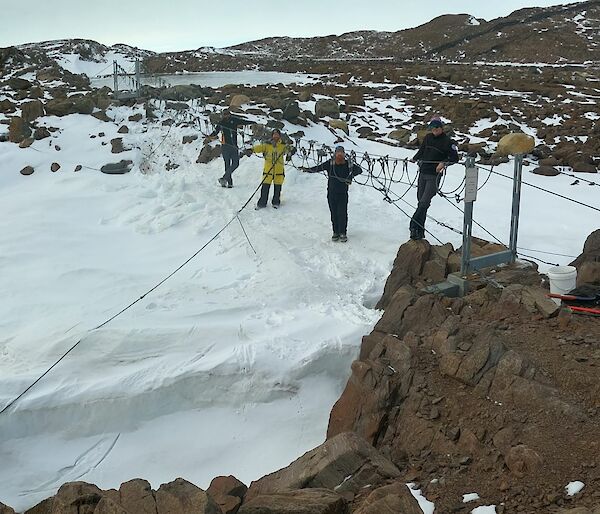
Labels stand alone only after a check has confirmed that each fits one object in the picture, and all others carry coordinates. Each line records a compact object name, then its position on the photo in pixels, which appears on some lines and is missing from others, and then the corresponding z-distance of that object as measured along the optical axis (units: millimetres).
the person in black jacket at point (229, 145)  11070
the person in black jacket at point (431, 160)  7777
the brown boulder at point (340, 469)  4066
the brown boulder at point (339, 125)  16609
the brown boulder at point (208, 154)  12734
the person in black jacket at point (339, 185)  8617
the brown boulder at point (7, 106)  15836
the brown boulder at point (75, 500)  3832
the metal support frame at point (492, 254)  6801
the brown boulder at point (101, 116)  15047
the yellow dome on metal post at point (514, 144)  13430
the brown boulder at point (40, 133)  13885
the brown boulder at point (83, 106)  15461
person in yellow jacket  10047
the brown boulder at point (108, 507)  3637
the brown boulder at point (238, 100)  17312
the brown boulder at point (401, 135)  16641
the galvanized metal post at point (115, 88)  16619
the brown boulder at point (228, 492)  4164
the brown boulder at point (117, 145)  13242
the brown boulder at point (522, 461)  3863
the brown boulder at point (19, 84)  18562
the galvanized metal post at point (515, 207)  7121
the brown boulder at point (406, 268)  7270
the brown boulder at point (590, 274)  6438
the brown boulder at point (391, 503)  3309
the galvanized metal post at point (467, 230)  6699
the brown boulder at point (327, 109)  18453
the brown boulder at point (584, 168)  13414
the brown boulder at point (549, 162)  13896
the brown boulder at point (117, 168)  12523
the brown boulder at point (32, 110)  14859
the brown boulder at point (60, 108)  15336
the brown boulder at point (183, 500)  3602
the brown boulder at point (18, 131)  13844
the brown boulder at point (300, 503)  3508
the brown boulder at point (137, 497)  3861
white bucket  6141
